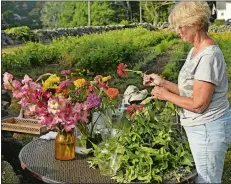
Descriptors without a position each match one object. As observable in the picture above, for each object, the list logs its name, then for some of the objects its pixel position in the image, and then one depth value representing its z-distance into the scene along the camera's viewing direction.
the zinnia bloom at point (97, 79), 2.00
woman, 1.62
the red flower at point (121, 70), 1.98
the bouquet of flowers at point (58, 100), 1.70
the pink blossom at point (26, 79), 1.76
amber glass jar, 1.81
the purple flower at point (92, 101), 1.77
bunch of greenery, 1.64
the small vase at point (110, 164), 1.68
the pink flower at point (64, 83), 1.81
